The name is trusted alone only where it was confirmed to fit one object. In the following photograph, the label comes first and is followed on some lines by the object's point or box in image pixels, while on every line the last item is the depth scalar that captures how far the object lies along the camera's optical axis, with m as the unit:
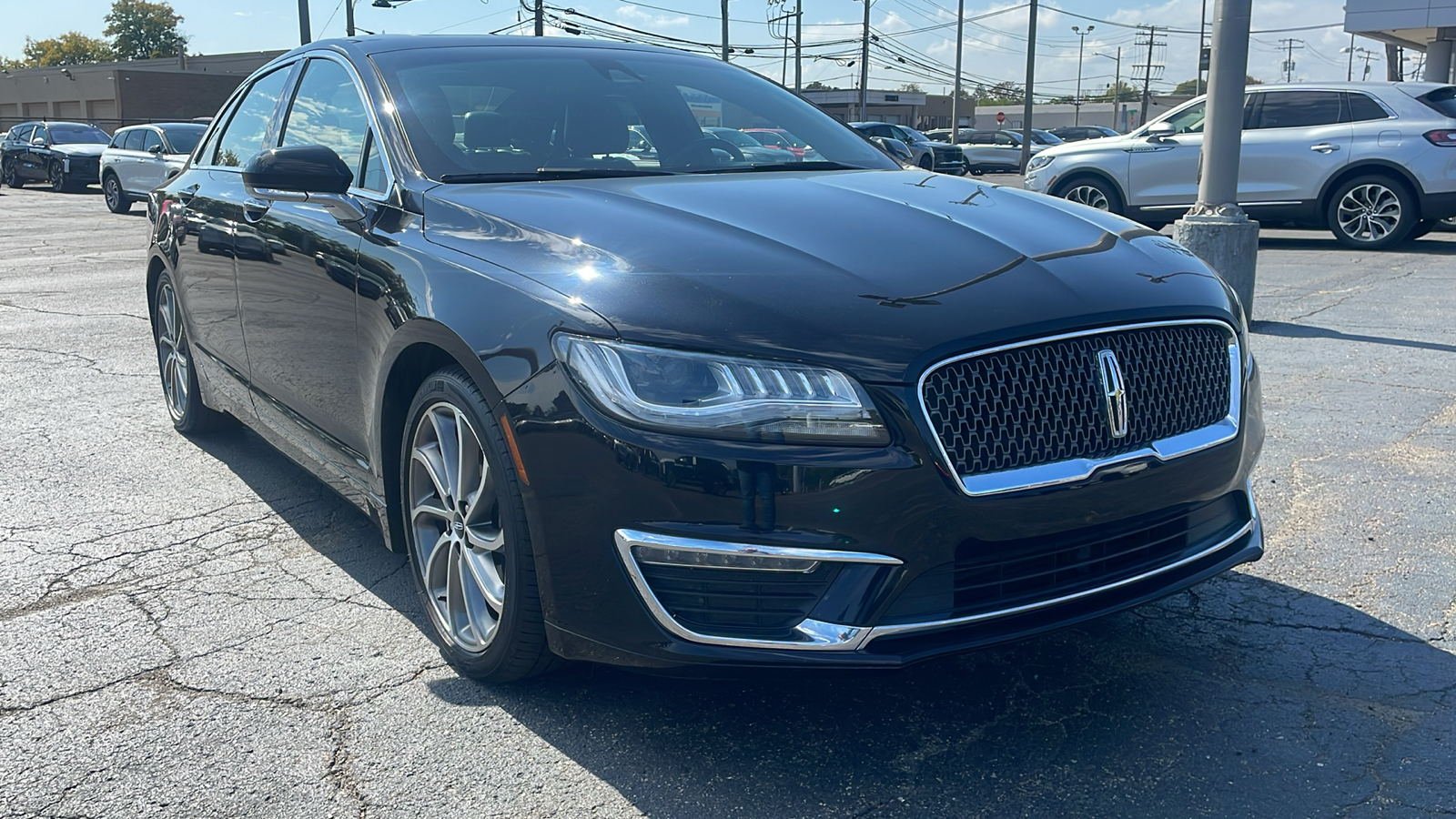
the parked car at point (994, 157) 40.72
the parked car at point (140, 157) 19.89
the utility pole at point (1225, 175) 7.49
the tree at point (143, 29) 113.31
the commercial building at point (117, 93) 59.72
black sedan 2.40
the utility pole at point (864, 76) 62.41
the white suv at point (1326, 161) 12.24
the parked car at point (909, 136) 30.22
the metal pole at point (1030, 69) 41.56
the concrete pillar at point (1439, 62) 25.33
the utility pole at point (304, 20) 26.98
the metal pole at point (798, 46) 63.73
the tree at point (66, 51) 115.19
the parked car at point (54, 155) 26.45
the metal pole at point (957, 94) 48.91
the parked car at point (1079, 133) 45.89
